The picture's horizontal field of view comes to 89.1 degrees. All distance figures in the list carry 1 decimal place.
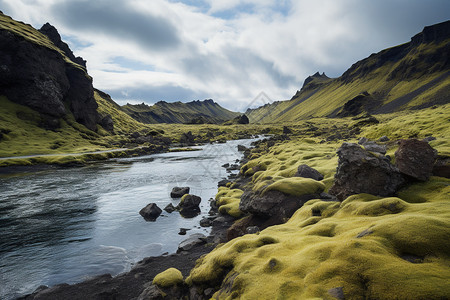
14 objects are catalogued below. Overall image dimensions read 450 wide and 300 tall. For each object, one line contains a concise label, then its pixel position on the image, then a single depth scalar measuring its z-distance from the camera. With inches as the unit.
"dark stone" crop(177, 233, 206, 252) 842.6
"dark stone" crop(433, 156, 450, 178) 629.4
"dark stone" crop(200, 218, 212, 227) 1063.5
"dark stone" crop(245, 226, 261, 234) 750.2
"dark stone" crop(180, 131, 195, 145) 5945.9
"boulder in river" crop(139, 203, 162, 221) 1182.9
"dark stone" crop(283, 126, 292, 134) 5273.6
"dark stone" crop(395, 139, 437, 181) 608.7
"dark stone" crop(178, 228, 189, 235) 1001.0
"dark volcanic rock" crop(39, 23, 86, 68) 7229.3
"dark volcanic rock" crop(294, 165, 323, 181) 1052.0
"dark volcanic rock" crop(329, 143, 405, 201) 609.9
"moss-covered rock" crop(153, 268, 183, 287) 565.1
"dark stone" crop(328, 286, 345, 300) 294.2
